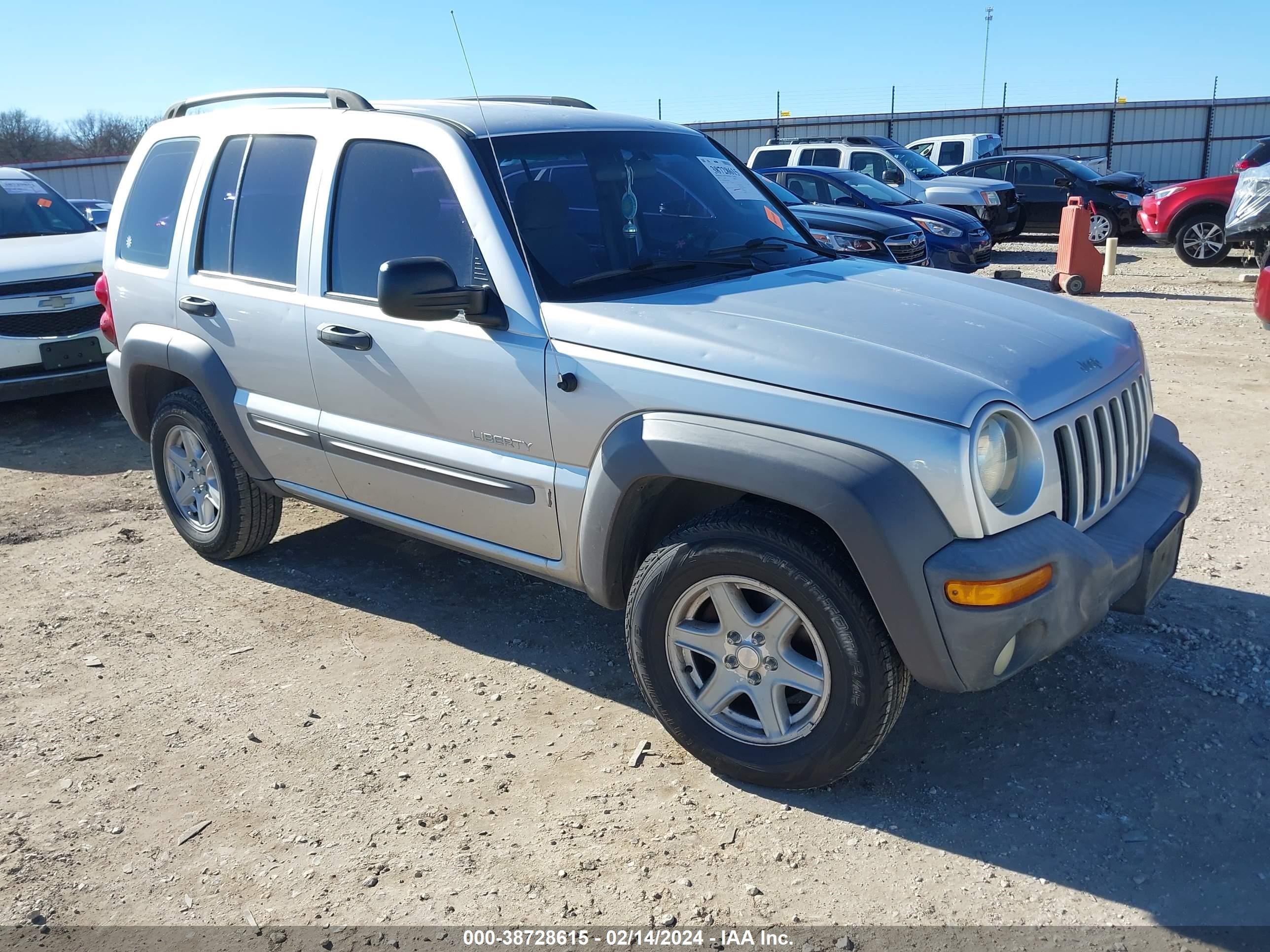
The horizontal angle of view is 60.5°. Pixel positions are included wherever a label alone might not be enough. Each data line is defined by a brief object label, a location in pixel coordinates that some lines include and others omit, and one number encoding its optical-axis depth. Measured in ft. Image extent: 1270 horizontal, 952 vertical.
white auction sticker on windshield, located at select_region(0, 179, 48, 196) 29.32
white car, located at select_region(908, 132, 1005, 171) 75.97
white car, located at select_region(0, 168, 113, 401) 24.36
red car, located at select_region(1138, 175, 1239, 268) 46.42
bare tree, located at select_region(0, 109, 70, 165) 178.40
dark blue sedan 42.70
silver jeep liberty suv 9.30
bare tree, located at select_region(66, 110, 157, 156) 189.16
